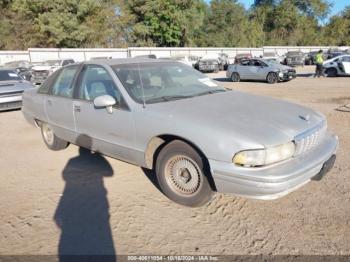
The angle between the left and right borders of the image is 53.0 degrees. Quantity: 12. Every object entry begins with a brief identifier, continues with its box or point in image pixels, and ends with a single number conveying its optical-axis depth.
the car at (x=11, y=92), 10.09
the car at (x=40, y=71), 19.70
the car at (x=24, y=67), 19.95
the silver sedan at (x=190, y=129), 3.32
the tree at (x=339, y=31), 72.62
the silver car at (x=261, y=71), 18.81
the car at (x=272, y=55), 36.81
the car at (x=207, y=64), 29.33
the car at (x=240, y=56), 33.80
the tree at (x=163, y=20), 49.25
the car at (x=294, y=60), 33.84
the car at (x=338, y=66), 20.42
